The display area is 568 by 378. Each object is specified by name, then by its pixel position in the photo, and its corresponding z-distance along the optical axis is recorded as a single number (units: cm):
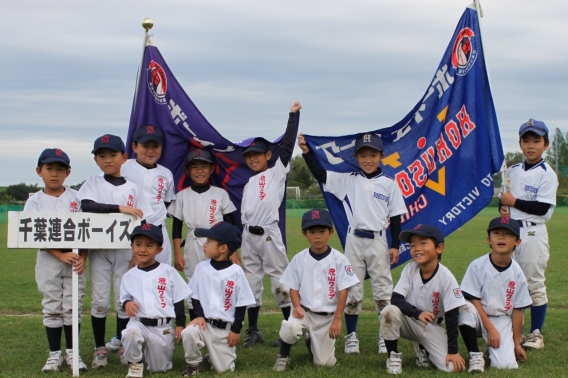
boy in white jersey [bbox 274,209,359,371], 559
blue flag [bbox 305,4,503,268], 698
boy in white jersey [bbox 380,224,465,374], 529
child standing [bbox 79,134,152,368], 580
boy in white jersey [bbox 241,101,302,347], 669
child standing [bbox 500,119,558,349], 629
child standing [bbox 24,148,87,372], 558
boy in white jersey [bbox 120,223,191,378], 536
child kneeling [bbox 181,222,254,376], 539
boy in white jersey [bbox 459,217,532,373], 554
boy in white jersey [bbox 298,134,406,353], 623
